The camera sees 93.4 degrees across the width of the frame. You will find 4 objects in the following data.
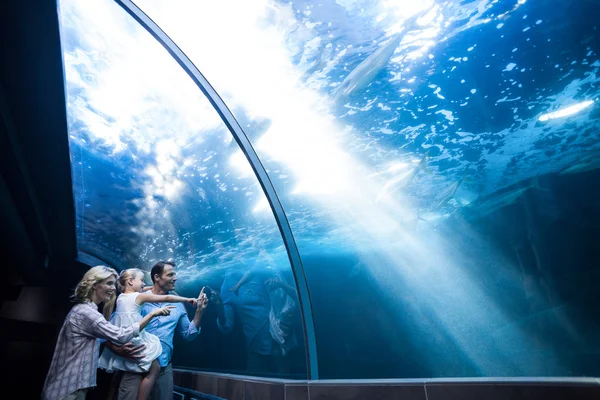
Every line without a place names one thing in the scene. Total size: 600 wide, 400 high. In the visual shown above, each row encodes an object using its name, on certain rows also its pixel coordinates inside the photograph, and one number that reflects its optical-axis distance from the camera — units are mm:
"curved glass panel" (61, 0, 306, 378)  5117
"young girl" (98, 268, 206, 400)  3145
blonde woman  2521
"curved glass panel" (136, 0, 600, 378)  6547
